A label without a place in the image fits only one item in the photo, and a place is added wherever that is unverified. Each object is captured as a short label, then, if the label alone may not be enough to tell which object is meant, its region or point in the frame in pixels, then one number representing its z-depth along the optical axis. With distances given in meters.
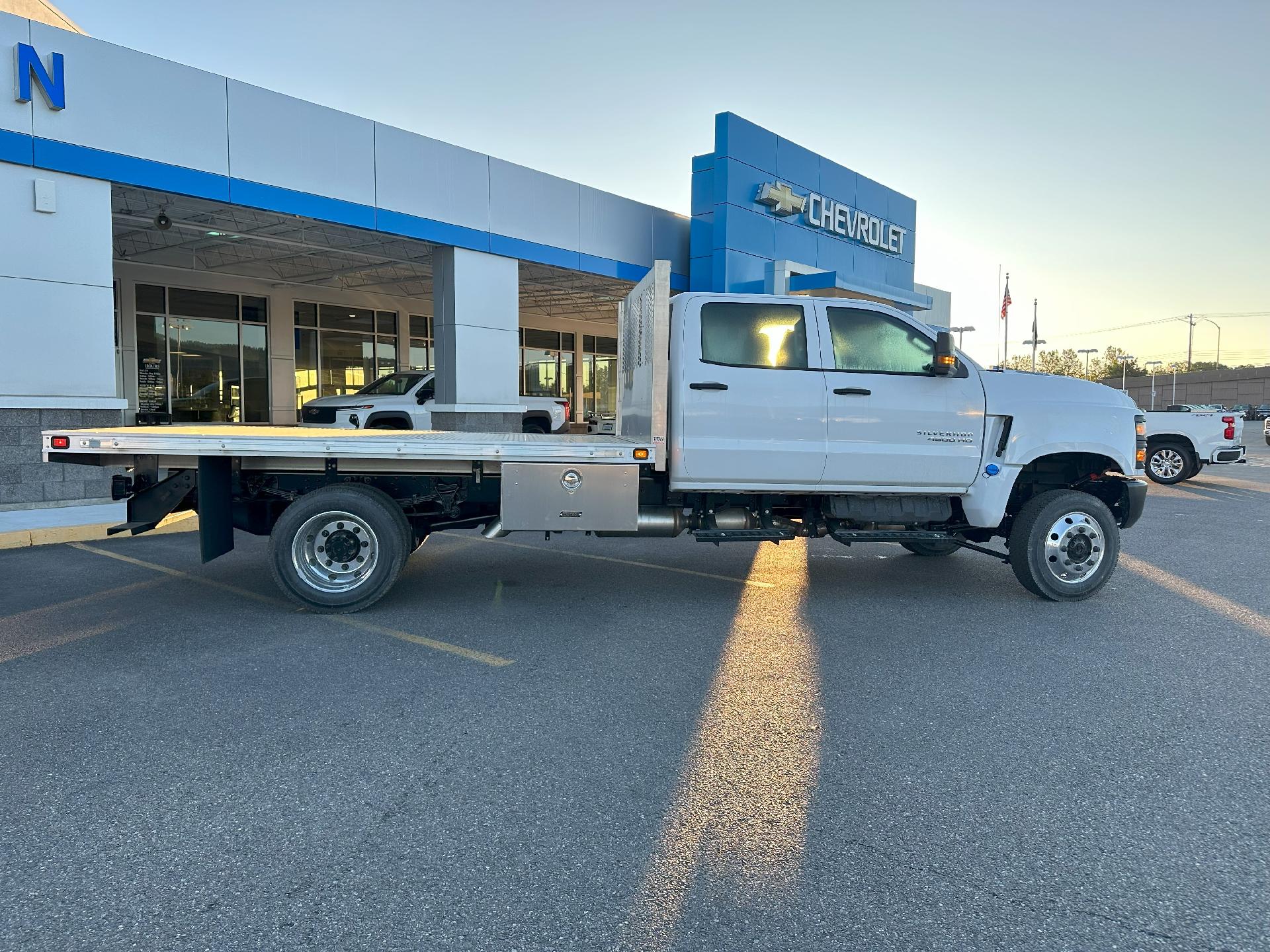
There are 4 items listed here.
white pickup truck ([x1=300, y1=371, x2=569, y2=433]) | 16.45
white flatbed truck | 6.46
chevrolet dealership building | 10.97
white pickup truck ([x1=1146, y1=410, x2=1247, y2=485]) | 16.86
